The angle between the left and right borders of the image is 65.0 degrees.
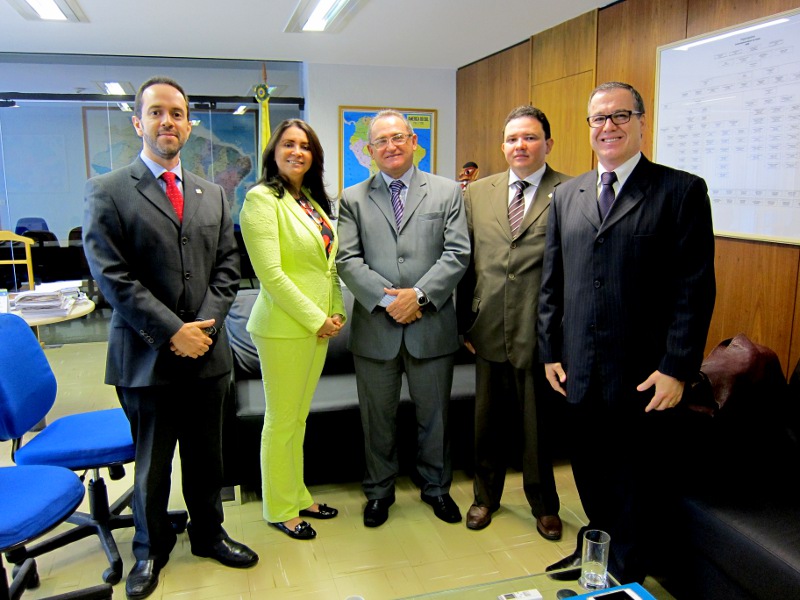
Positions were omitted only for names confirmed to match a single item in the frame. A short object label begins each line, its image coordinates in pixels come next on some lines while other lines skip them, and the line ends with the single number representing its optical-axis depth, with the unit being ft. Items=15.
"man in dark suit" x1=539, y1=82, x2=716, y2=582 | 6.38
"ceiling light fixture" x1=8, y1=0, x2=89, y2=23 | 13.67
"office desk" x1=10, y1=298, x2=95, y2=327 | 10.88
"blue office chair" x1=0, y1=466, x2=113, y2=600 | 5.62
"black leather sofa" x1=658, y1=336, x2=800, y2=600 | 5.96
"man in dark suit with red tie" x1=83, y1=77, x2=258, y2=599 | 6.70
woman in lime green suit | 7.73
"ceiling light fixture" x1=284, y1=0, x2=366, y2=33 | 13.93
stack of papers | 11.30
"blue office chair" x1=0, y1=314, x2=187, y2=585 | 7.25
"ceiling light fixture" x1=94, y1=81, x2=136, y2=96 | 20.34
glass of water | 5.24
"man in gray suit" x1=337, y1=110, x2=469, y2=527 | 8.22
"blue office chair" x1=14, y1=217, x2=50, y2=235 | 20.33
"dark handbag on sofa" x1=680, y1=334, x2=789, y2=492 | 7.08
